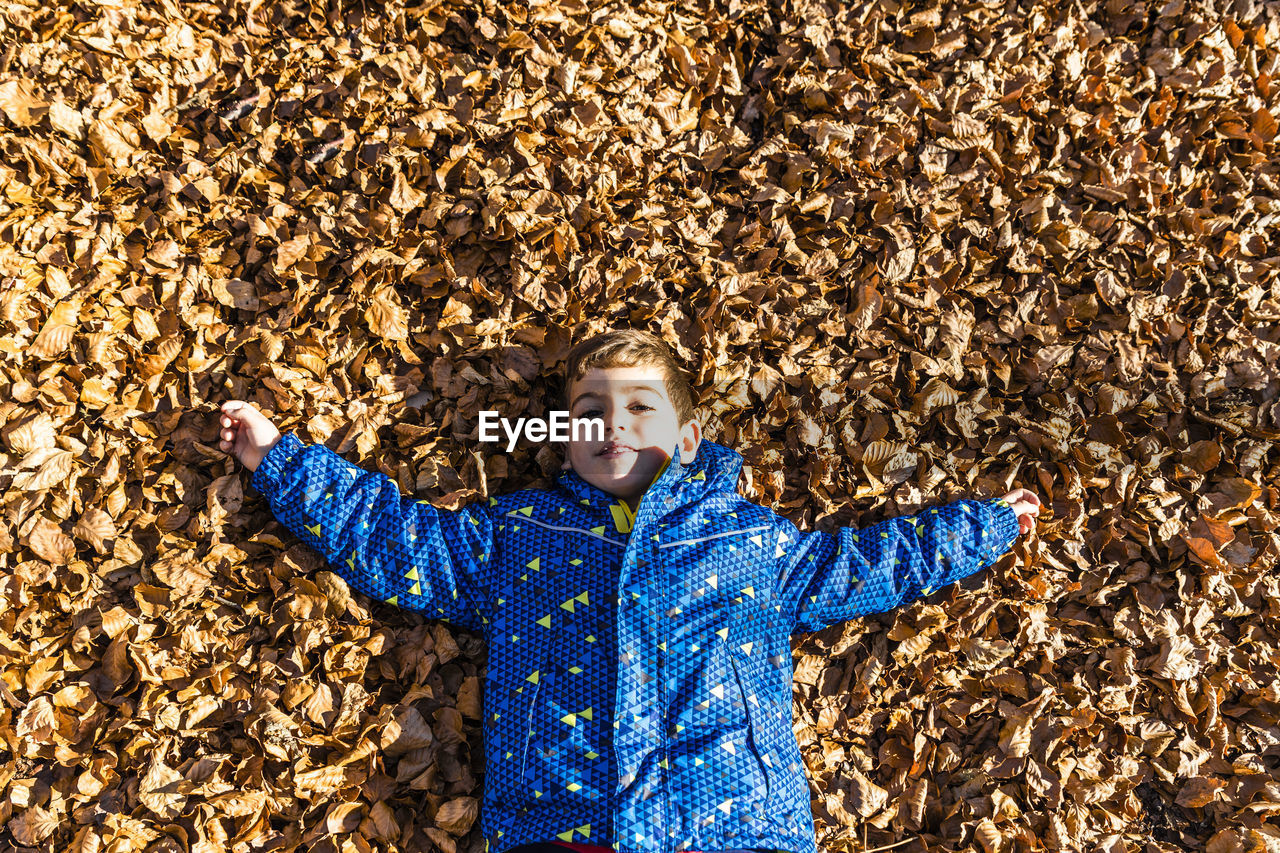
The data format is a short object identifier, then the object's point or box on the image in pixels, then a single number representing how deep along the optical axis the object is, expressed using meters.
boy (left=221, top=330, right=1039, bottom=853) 2.24
